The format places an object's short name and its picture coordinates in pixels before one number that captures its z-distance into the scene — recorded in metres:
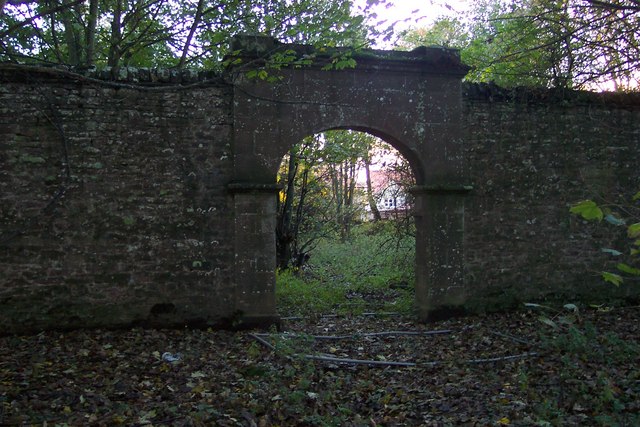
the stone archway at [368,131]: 7.05
